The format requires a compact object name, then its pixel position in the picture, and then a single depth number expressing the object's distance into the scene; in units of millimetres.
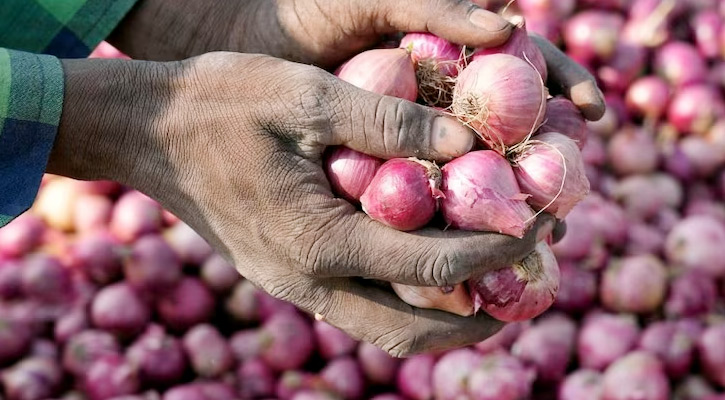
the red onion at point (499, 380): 2117
